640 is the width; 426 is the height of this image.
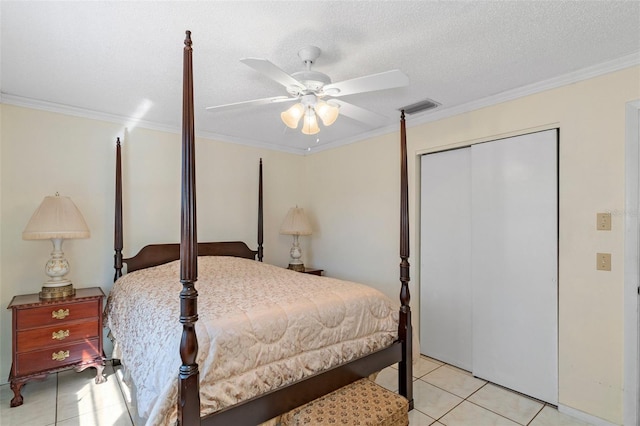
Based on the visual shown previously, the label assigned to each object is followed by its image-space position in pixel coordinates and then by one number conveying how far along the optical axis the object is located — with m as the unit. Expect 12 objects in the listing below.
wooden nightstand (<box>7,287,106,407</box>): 2.45
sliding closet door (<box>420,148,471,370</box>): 3.09
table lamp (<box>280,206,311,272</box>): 4.23
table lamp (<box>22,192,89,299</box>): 2.57
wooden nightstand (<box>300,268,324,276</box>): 4.23
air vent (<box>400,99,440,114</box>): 2.91
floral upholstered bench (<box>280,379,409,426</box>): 1.71
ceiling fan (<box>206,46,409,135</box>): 1.71
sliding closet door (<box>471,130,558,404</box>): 2.48
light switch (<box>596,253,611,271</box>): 2.20
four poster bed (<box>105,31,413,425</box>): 1.45
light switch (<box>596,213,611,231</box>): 2.20
